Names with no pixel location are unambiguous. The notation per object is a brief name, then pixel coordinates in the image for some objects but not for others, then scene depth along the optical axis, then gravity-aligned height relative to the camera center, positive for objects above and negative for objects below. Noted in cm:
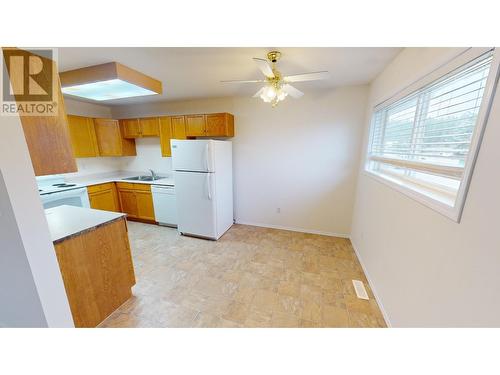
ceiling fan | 156 +65
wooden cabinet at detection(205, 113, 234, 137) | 303 +43
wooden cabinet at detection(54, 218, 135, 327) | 129 -100
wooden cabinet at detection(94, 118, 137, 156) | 347 +23
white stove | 253 -65
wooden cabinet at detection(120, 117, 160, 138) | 346 +44
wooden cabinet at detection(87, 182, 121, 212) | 316 -90
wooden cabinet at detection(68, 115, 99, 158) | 314 +24
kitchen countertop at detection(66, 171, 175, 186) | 330 -61
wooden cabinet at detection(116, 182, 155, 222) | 346 -102
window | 88 +9
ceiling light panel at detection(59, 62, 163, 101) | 173 +71
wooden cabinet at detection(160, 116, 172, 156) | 334 +31
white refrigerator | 272 -57
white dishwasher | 327 -102
